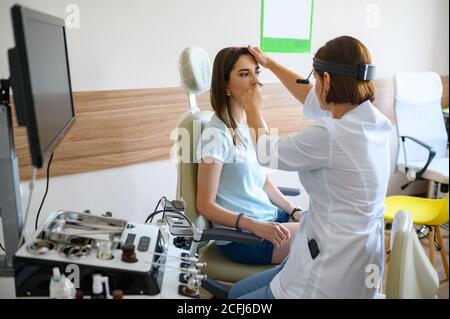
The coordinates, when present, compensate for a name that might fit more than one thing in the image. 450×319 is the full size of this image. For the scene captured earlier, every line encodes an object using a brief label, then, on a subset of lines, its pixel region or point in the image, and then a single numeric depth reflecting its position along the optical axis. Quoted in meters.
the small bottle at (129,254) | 1.05
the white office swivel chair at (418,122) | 2.99
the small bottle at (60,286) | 0.99
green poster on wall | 2.56
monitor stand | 1.13
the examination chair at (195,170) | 1.65
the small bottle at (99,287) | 0.99
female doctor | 1.18
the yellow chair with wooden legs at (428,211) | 2.33
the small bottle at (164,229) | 1.32
